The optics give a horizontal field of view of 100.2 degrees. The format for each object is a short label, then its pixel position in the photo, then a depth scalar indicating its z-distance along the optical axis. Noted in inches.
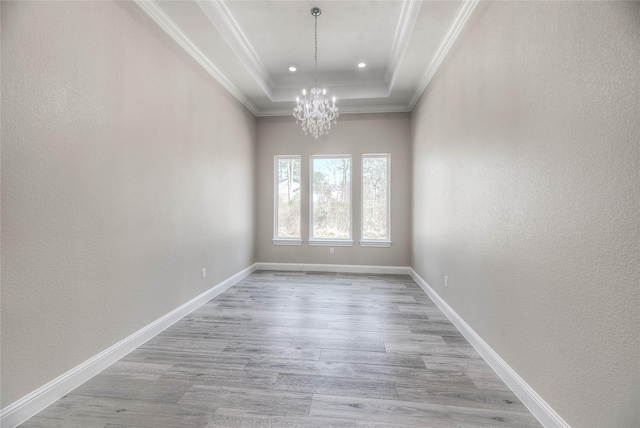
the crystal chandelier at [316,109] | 136.8
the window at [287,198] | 213.0
